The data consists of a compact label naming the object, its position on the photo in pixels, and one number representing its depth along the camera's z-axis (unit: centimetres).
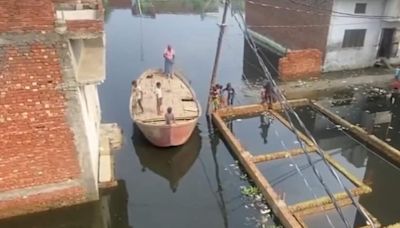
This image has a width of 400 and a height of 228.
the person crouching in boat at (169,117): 1145
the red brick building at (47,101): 739
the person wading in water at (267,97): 1471
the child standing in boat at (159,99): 1231
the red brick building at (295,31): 1919
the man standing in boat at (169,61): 1545
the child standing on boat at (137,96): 1281
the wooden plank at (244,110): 1457
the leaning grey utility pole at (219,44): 1249
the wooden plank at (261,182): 891
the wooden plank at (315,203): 927
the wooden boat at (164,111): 1177
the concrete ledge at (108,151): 1040
